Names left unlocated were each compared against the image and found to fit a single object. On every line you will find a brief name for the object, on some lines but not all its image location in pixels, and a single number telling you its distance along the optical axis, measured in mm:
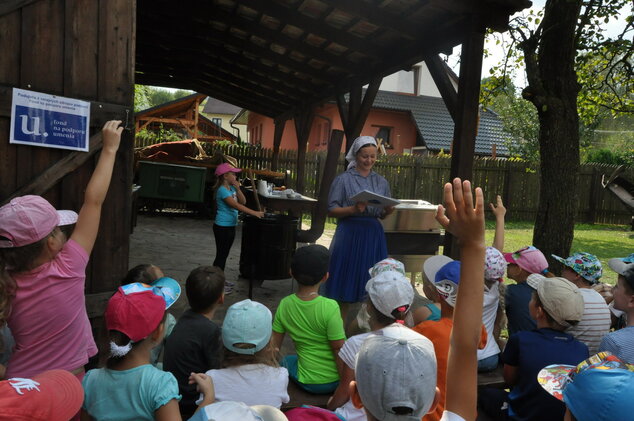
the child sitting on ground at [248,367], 1846
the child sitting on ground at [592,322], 2619
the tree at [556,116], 5188
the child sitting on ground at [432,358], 1166
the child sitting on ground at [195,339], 2287
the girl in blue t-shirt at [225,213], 5309
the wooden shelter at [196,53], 2785
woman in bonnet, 3900
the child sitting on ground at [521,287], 3123
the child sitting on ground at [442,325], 2127
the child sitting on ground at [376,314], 2023
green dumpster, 12508
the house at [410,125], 21453
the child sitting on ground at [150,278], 2652
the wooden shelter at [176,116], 24156
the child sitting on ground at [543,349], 2252
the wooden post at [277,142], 14118
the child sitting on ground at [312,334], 2438
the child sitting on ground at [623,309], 2105
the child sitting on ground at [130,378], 1608
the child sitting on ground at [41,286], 1808
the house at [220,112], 49562
